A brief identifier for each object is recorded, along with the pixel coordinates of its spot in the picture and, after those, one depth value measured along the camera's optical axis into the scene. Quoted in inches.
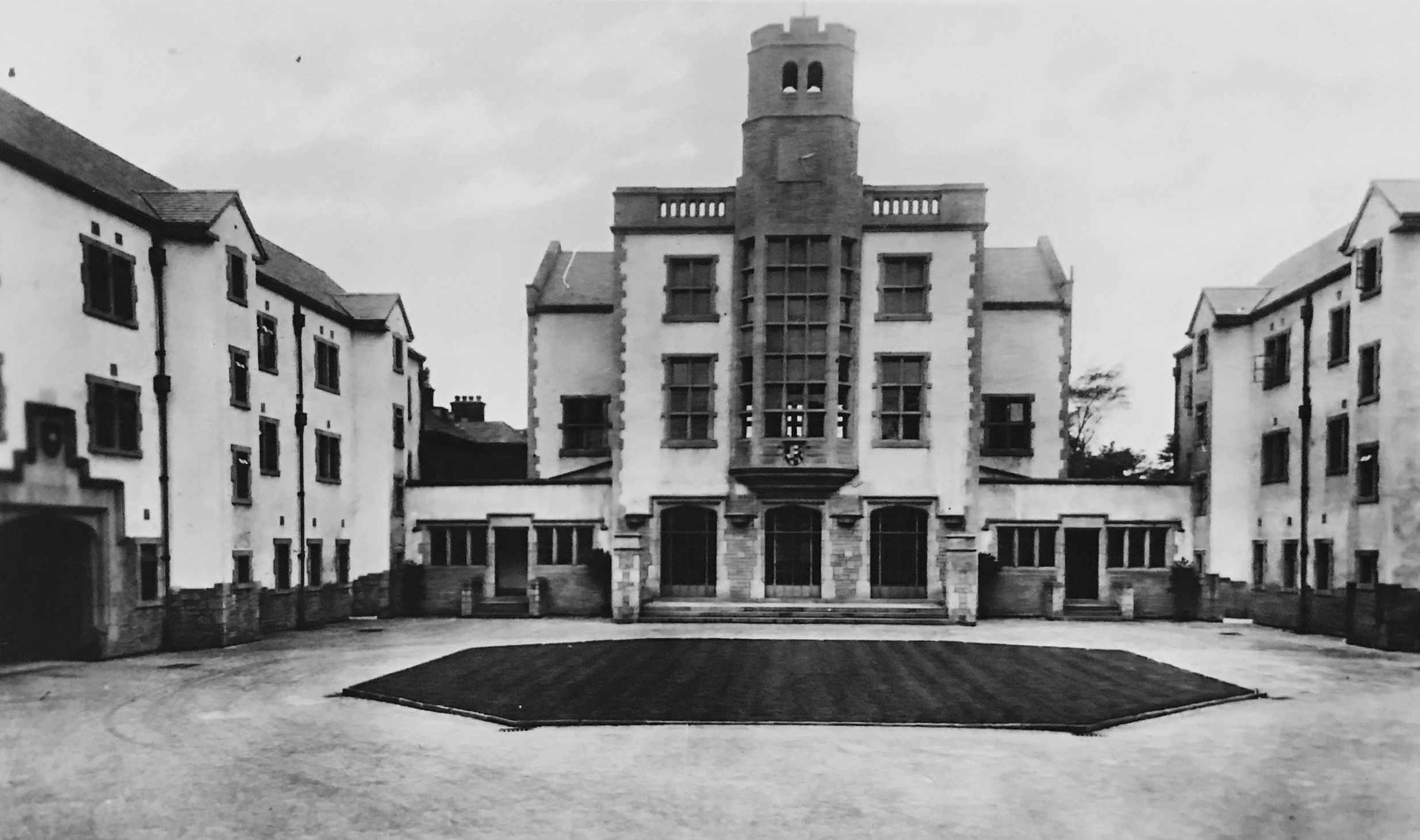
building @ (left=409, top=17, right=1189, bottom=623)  1226.0
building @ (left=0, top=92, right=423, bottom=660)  745.6
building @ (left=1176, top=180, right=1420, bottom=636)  927.0
